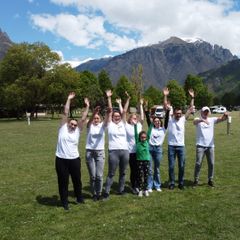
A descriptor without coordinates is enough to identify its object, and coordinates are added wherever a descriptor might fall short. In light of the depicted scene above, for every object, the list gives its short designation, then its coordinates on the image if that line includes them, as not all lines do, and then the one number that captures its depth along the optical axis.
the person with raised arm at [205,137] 7.22
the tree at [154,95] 65.44
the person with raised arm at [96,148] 6.33
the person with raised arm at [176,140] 7.05
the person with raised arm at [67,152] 5.94
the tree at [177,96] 46.97
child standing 6.66
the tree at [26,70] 41.09
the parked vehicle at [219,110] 60.41
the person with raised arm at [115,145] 6.36
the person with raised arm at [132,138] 6.80
